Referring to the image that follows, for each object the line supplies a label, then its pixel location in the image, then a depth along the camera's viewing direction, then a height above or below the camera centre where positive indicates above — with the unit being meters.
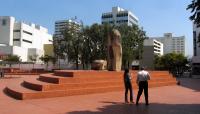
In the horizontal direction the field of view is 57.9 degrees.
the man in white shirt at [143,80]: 6.65 -0.69
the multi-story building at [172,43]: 99.90 +10.88
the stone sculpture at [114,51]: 11.25 +0.67
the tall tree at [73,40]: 26.54 +3.13
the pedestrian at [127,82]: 7.05 -0.79
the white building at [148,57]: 29.85 +0.87
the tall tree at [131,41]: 25.72 +3.01
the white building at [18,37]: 50.24 +6.87
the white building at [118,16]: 68.50 +17.47
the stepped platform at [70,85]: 7.65 -1.14
